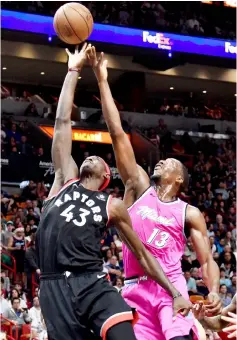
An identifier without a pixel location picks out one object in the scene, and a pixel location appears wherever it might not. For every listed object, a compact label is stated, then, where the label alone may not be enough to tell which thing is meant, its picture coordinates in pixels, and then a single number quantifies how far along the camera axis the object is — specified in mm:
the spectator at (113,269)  13445
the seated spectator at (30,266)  13195
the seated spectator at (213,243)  15821
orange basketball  6172
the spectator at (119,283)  12720
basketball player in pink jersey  5648
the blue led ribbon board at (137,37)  19625
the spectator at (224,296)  14148
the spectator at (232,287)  14829
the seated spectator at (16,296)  11877
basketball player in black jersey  4785
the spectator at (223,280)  14751
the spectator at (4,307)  11328
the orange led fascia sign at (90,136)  21484
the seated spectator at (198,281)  14616
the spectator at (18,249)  13750
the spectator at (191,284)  14141
